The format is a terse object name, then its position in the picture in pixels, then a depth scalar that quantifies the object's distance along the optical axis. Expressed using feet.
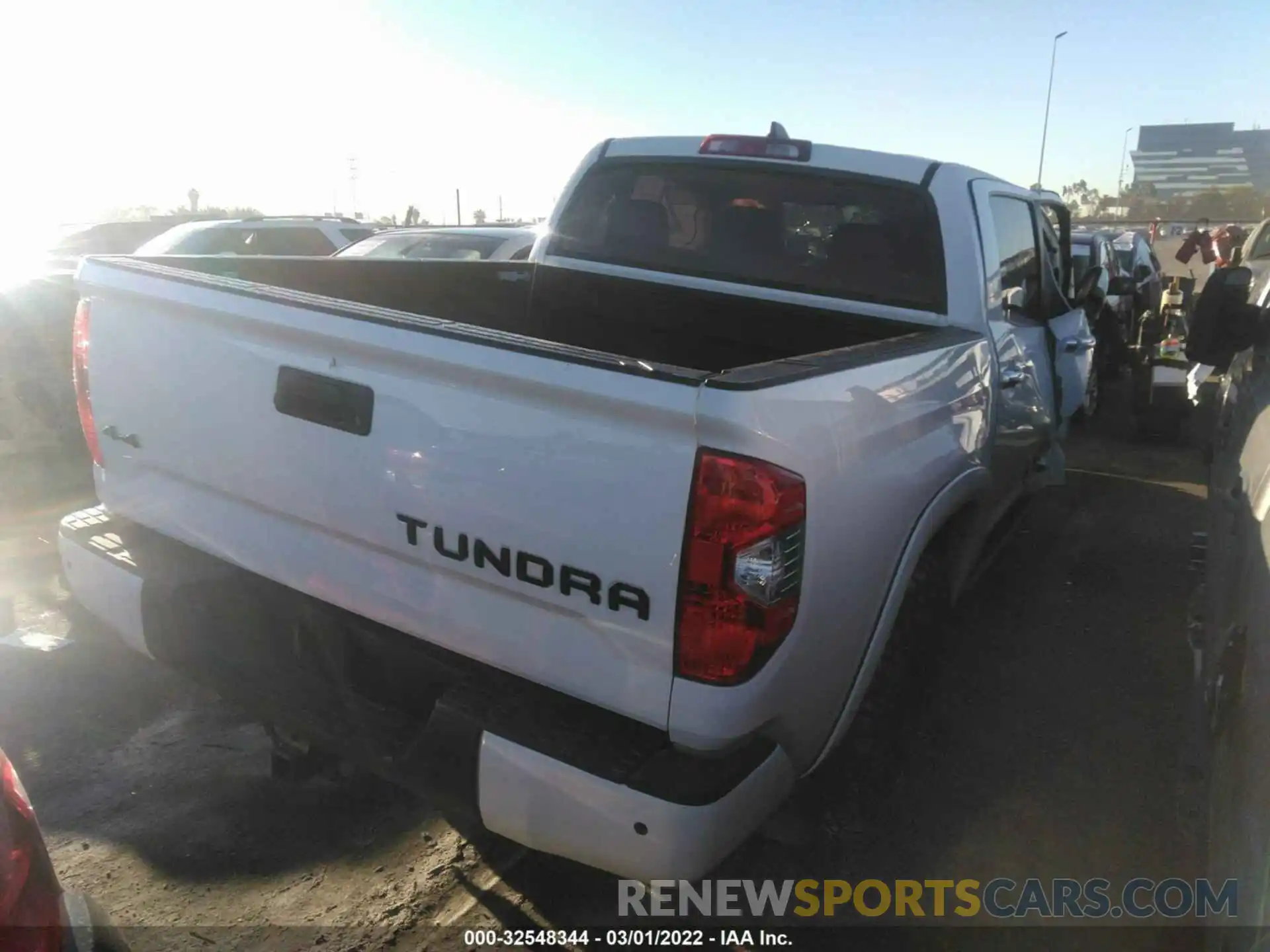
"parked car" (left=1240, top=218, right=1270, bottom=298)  21.67
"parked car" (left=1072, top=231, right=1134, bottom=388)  34.71
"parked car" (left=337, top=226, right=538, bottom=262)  29.07
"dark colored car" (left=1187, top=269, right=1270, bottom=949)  5.48
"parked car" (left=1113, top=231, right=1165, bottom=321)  41.88
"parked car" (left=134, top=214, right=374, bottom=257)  34.01
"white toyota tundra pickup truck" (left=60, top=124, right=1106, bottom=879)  6.15
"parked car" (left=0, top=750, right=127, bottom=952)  4.86
